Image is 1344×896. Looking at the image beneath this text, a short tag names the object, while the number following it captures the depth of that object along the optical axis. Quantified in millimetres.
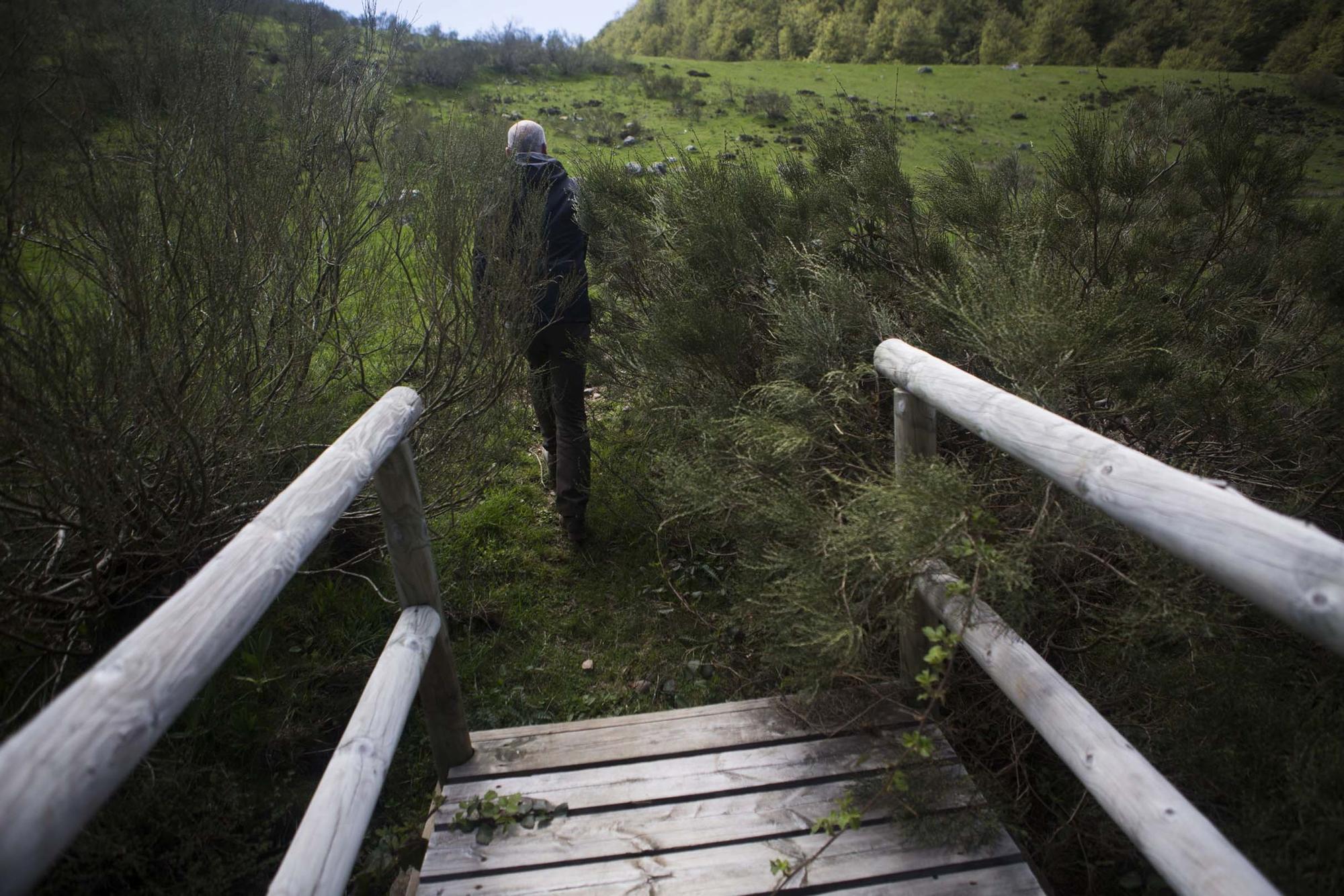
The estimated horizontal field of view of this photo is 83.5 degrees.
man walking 4395
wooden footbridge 862
